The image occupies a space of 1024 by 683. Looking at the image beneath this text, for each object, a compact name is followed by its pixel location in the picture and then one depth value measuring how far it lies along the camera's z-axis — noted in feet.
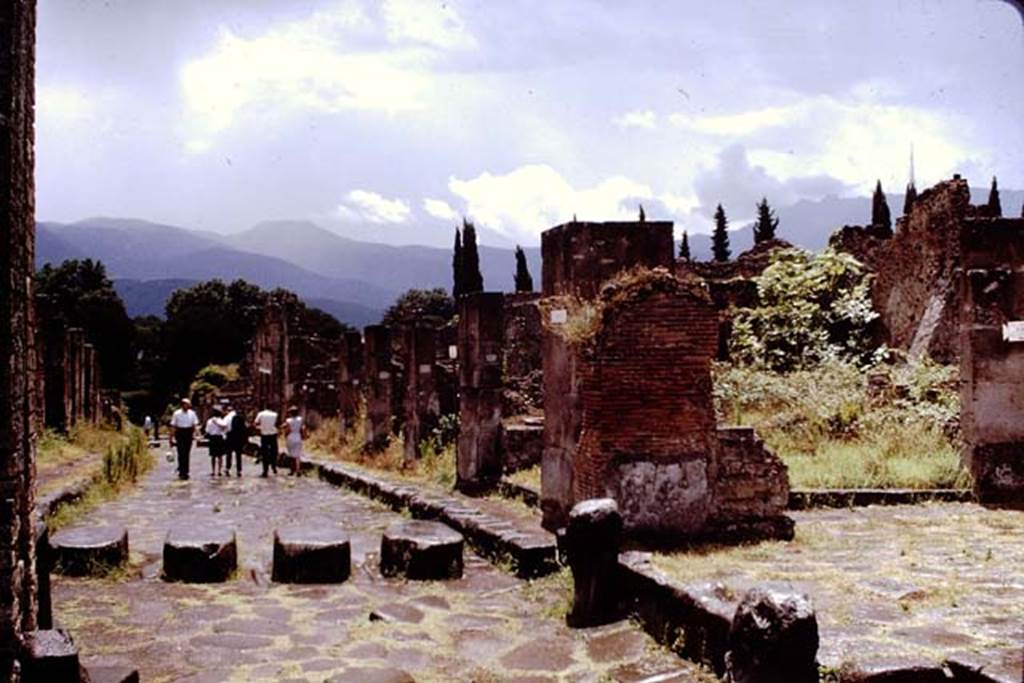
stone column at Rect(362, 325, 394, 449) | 68.18
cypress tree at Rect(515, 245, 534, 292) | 202.39
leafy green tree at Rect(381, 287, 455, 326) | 271.69
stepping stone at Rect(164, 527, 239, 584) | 29.81
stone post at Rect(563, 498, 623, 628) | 24.31
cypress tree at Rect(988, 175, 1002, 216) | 153.07
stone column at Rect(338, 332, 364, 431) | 79.56
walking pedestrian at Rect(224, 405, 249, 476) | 65.72
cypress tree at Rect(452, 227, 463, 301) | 219.20
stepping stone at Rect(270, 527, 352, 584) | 30.12
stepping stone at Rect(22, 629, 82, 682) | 17.25
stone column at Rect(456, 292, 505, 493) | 46.88
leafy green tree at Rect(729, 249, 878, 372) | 75.05
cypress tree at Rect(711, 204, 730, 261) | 261.44
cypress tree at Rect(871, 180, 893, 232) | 189.04
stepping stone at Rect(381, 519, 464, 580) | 30.25
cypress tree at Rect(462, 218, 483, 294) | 207.72
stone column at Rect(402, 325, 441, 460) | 58.65
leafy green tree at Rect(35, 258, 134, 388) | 209.05
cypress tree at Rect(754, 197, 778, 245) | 236.43
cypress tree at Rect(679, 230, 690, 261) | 183.99
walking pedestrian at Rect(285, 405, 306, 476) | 64.28
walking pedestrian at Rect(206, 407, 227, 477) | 65.10
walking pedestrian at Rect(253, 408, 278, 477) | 64.85
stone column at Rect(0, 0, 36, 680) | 17.87
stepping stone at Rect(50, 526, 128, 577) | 29.91
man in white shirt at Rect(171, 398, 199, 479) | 62.44
